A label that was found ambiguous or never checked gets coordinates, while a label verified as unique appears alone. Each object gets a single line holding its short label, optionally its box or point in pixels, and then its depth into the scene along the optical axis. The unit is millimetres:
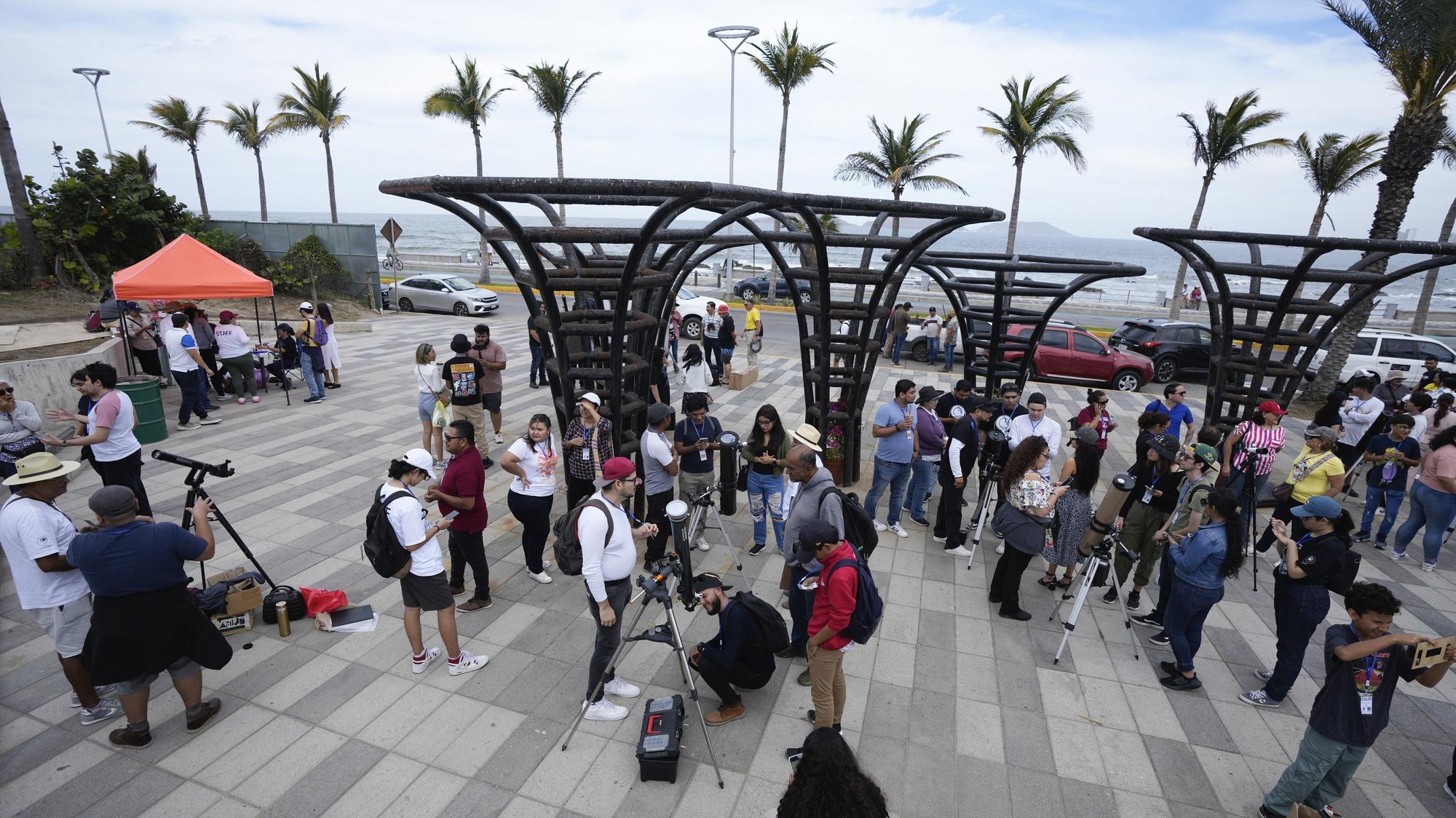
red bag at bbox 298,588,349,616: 5758
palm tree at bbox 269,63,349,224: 30516
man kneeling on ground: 4438
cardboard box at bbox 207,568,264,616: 5473
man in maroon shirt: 5320
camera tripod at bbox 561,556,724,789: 4105
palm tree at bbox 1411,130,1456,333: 19375
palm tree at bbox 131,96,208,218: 34594
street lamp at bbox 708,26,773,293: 21969
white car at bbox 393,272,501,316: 25189
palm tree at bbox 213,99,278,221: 34688
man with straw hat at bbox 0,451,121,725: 4141
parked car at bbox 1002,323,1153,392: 16328
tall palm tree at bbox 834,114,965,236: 26078
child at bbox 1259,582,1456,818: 3531
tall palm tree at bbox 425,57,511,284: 30469
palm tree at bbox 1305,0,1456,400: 10242
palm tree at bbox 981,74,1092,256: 22688
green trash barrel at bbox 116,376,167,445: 9867
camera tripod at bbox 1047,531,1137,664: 5266
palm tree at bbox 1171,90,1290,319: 21656
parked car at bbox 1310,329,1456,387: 15875
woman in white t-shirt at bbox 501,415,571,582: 5785
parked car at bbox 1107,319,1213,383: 17281
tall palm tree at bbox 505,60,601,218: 29609
